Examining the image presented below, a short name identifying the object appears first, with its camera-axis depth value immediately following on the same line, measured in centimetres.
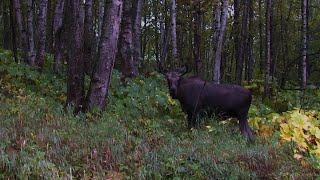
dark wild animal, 1079
